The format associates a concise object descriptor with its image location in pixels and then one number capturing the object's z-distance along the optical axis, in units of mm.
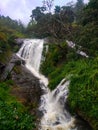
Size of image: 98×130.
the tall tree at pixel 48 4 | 12896
